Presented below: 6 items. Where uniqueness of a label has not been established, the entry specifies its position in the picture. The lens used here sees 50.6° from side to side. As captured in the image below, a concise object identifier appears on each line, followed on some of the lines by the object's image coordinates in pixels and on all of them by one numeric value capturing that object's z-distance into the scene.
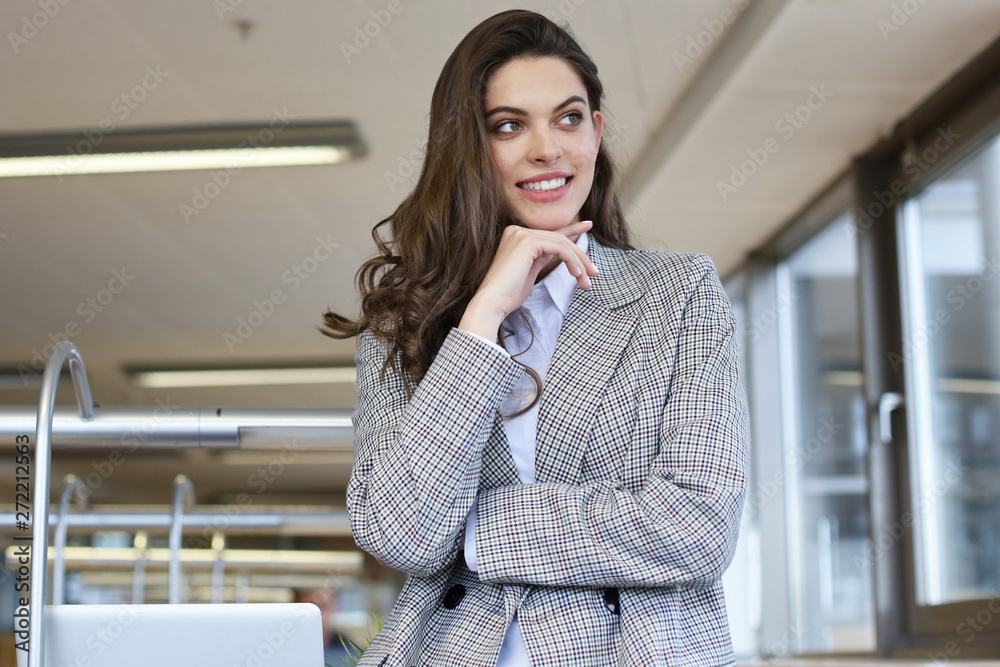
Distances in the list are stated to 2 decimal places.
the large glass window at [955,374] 3.39
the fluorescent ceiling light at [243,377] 8.69
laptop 1.17
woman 1.08
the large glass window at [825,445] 4.53
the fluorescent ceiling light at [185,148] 4.35
